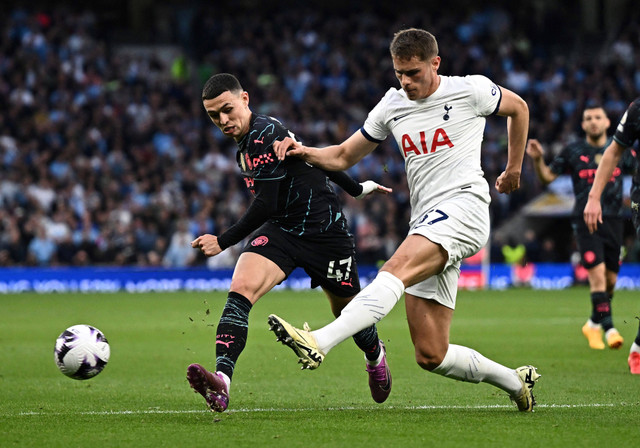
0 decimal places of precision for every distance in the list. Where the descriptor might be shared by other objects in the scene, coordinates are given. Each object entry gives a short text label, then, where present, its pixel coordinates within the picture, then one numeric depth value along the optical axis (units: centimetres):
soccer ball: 1492
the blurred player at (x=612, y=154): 1514
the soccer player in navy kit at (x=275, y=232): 1367
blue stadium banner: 4634
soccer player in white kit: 1274
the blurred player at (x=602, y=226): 2291
